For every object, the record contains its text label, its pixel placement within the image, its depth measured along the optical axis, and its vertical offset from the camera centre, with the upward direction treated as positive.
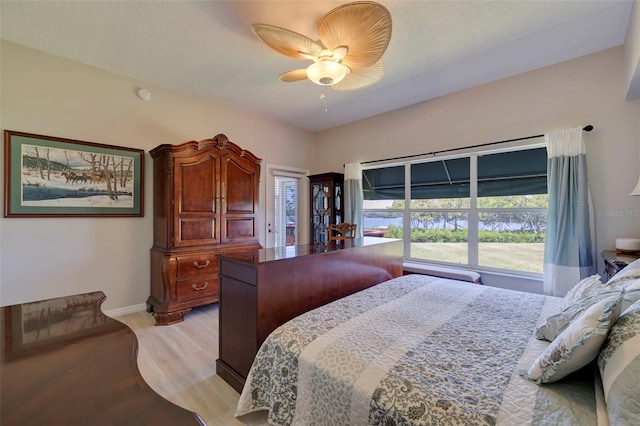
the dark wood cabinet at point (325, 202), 4.78 +0.18
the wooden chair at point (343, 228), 3.55 -0.21
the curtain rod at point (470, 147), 2.76 +0.86
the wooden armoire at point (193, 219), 3.03 -0.08
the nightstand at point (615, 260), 2.08 -0.38
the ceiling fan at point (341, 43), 1.69 +1.21
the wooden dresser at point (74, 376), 0.58 -0.43
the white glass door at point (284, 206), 4.72 +0.12
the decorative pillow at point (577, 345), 0.91 -0.46
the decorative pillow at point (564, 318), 1.20 -0.49
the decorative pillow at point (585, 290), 1.38 -0.42
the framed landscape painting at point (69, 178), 2.62 +0.37
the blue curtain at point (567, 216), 2.73 -0.04
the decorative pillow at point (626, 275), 1.39 -0.34
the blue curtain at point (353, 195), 4.62 +0.30
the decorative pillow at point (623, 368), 0.72 -0.46
